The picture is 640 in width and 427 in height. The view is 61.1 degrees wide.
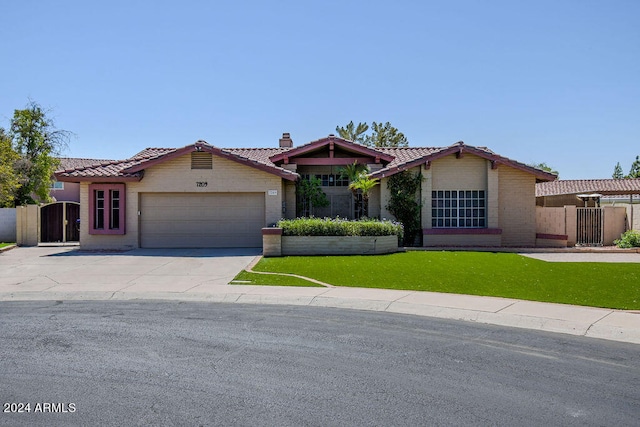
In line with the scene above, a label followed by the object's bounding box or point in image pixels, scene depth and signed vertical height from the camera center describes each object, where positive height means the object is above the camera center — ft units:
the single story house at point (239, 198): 69.72 +2.44
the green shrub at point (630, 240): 68.08 -3.03
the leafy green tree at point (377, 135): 175.63 +26.83
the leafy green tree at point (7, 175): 78.74 +6.25
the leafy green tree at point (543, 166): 214.28 +20.32
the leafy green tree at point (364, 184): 68.28 +4.10
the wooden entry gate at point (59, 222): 77.10 -0.72
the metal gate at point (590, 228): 73.67 -1.61
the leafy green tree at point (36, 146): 104.06 +14.32
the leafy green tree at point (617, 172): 282.15 +23.04
